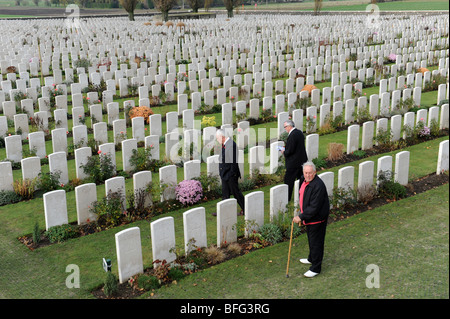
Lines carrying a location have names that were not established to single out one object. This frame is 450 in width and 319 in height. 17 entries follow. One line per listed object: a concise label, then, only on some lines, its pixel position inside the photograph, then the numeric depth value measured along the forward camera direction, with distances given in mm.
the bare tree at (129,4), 47031
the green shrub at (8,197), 9423
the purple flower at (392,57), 24797
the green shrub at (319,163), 10984
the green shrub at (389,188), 9133
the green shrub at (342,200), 8609
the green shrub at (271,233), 7672
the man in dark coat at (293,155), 8688
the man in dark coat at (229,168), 8250
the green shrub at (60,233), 7879
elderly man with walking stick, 6281
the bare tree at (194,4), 55462
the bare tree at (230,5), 51200
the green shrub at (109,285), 6328
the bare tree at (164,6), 44812
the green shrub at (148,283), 6480
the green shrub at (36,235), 7735
